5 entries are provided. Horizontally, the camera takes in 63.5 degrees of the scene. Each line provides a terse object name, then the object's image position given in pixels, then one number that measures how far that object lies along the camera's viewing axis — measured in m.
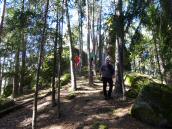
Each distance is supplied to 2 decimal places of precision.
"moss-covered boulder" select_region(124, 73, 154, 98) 8.45
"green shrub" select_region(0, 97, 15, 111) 7.36
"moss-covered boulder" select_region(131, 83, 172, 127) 5.13
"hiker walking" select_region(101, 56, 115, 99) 6.16
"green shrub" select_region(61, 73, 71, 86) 10.76
